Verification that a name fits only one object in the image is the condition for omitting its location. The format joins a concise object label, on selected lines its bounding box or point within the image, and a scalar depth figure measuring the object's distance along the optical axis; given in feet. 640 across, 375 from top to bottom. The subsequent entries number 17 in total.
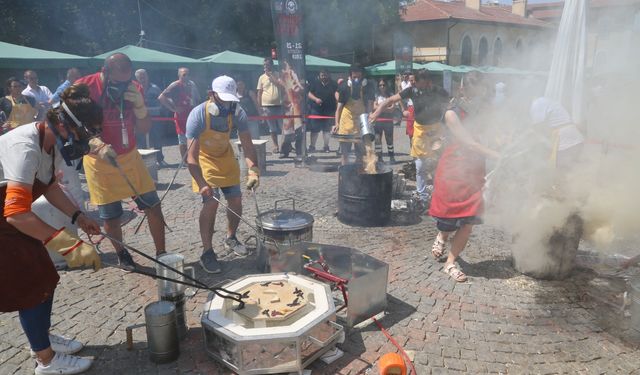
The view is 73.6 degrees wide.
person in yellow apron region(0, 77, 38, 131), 25.62
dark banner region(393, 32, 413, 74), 46.44
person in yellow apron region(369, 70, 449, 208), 19.49
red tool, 11.34
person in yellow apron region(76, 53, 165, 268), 12.82
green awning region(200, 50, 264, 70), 47.62
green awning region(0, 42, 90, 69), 33.37
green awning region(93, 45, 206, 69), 40.91
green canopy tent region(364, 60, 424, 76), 71.87
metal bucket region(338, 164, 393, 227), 18.62
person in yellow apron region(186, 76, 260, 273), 13.69
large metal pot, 13.24
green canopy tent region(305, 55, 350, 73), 56.85
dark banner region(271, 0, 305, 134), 29.73
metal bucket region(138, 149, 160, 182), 24.44
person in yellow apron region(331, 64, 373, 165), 28.19
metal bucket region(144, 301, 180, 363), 9.75
